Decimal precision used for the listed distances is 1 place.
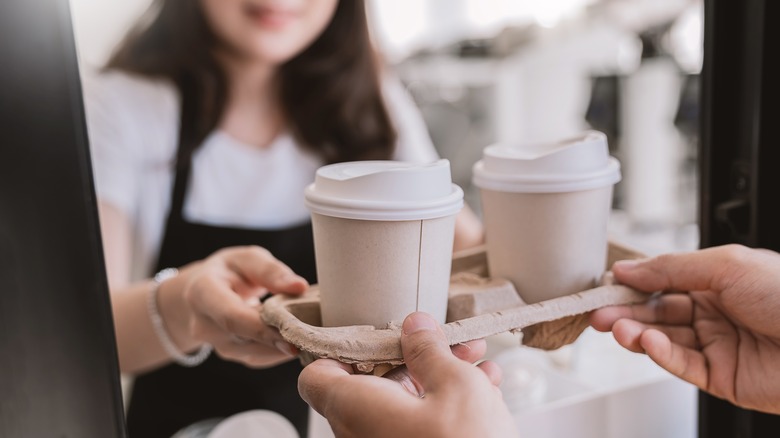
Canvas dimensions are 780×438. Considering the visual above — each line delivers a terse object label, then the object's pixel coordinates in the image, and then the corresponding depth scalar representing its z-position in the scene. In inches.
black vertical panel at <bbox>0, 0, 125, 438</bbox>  15.5
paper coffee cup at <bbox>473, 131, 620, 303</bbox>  22.2
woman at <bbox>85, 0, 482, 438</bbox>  43.6
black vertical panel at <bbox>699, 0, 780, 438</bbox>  25.5
